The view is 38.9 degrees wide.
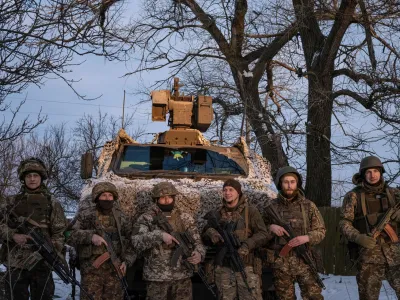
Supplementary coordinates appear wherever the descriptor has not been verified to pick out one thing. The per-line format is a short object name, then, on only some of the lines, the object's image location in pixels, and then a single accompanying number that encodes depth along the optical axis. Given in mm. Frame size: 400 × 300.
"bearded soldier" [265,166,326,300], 5938
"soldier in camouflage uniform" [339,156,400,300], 5887
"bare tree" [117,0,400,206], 11820
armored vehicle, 6570
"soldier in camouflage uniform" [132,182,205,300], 5789
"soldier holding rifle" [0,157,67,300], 5812
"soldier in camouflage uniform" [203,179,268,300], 5922
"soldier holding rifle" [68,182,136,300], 5957
